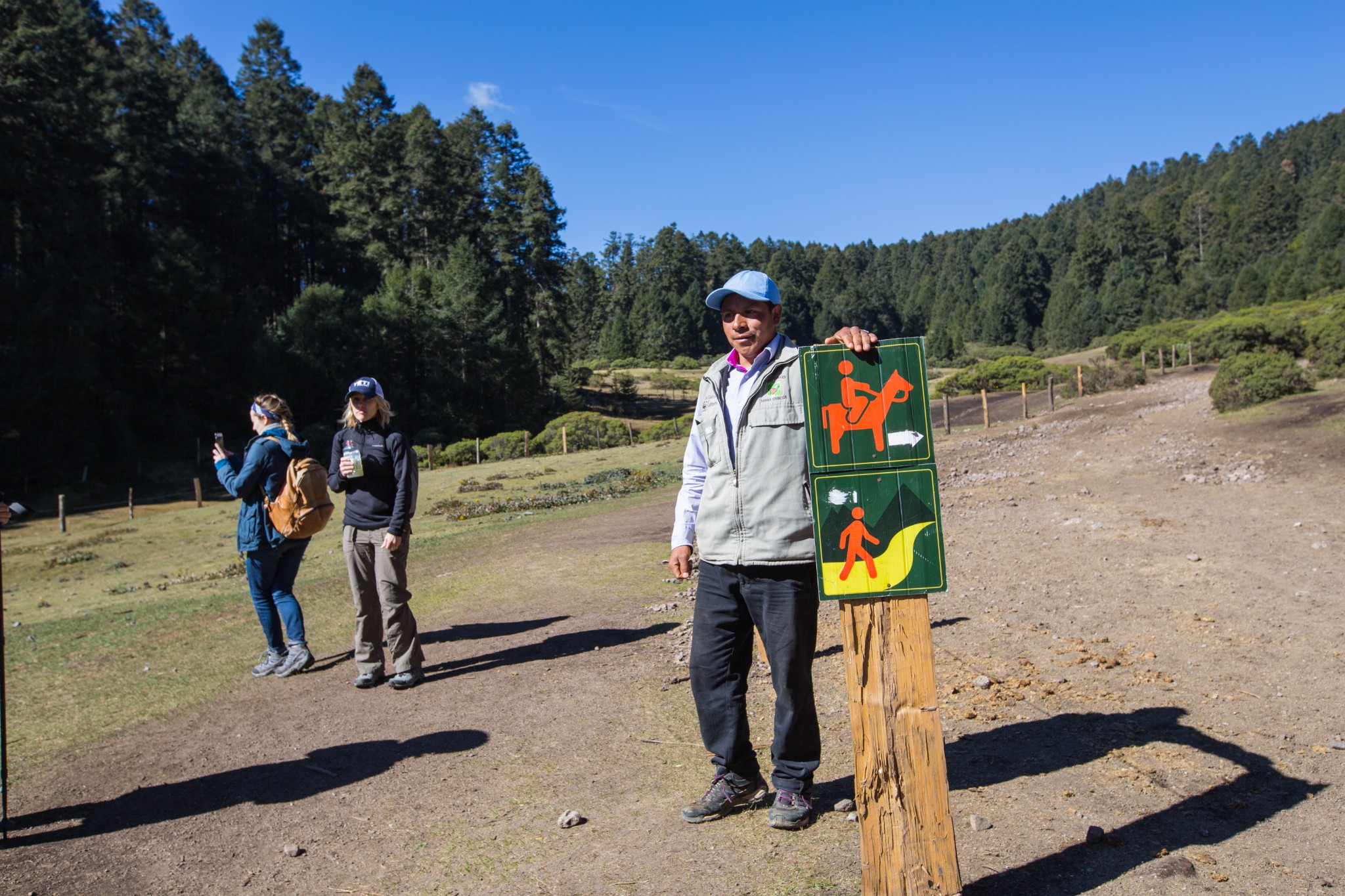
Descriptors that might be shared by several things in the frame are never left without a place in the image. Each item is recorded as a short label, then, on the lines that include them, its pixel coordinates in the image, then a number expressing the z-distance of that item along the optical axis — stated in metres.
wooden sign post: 2.72
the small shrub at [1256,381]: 19.19
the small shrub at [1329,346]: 23.70
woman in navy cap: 5.89
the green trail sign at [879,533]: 2.77
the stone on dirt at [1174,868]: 2.99
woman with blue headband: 6.42
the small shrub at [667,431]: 39.47
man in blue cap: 3.42
